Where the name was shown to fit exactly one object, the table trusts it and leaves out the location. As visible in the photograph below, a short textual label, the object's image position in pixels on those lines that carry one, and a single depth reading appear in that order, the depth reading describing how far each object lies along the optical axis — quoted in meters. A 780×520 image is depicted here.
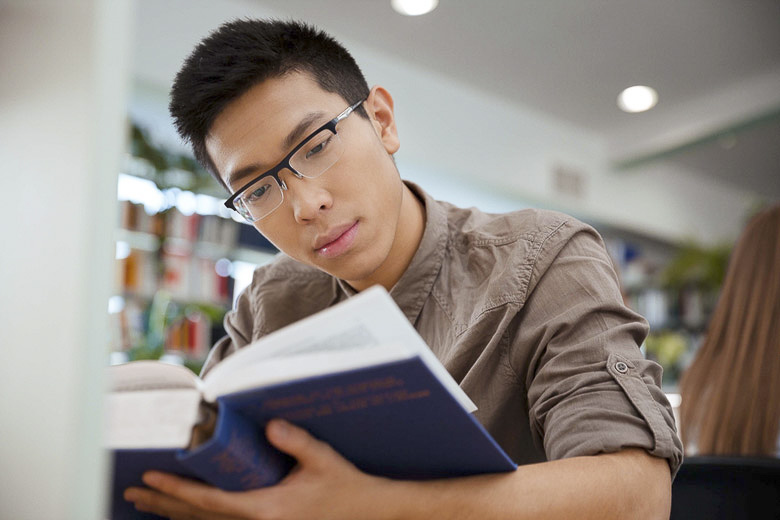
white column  0.37
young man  0.64
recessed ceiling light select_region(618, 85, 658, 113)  4.80
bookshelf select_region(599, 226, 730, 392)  5.58
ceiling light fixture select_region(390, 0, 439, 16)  3.80
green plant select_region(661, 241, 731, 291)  5.53
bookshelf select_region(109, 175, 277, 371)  3.77
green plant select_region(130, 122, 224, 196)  3.63
